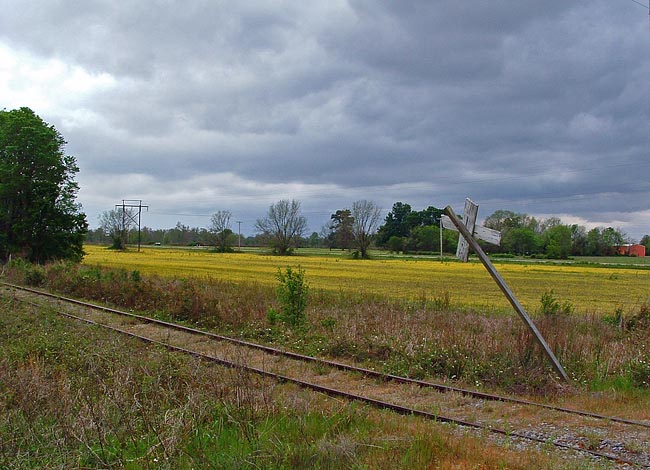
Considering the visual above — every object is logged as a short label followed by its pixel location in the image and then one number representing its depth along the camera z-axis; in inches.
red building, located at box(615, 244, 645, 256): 4525.1
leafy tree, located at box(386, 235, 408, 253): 5187.0
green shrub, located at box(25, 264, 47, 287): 1184.8
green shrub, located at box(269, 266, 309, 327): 633.0
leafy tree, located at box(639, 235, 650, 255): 4689.2
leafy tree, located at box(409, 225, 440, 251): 4763.8
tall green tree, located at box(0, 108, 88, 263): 1784.0
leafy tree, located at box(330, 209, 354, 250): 4843.8
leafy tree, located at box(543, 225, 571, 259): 4087.1
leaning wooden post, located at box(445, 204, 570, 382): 381.4
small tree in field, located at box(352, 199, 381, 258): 4490.7
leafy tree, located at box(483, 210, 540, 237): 4570.9
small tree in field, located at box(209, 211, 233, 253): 5007.4
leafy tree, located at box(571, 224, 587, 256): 4446.4
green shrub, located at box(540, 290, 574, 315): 642.5
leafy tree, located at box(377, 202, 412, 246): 5457.7
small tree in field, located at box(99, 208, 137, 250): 4544.8
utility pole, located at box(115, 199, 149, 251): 4947.1
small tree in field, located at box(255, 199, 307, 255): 4827.8
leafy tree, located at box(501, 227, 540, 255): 4030.5
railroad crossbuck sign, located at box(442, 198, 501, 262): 378.6
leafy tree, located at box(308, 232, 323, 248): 6323.8
